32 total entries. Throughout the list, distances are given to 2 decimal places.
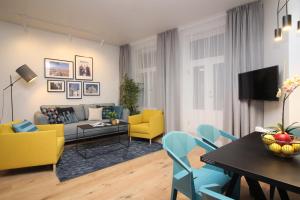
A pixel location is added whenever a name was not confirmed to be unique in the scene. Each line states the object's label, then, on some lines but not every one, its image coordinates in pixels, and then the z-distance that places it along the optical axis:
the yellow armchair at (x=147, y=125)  4.26
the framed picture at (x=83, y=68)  5.13
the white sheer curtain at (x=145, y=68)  5.28
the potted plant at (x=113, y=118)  3.87
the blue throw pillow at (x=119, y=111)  5.04
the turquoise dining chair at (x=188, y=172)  1.36
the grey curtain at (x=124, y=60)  5.86
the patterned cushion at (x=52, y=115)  4.13
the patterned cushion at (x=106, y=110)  5.01
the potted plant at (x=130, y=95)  5.39
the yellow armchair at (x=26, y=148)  2.59
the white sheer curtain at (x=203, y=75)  3.89
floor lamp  3.98
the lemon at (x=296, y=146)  1.21
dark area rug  2.82
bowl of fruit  1.21
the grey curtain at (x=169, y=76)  4.51
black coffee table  3.59
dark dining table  0.98
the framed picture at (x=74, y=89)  4.98
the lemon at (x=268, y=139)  1.30
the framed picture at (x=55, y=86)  4.66
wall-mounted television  2.63
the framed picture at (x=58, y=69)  4.61
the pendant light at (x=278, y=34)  1.90
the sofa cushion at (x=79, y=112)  4.79
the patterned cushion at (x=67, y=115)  4.32
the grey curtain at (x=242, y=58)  3.19
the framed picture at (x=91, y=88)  5.28
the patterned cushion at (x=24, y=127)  2.74
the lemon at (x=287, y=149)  1.21
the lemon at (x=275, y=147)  1.25
